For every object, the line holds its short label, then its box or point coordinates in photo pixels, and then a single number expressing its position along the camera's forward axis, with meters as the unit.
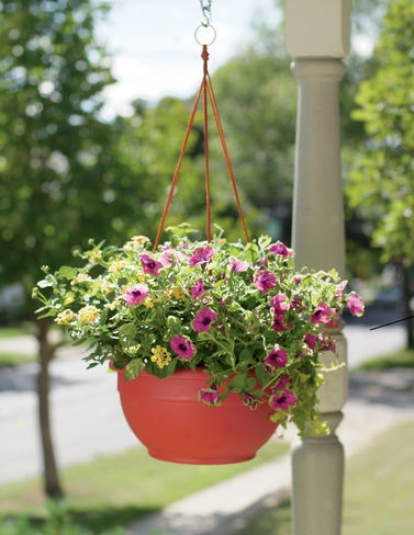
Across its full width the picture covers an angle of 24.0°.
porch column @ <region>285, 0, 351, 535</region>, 2.95
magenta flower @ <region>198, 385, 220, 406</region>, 2.36
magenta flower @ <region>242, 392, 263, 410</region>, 2.37
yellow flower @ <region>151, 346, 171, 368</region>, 2.37
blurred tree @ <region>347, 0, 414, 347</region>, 6.04
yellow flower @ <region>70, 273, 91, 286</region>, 2.56
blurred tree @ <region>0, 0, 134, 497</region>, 9.39
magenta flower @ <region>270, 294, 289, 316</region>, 2.33
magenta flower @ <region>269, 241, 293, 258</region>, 2.51
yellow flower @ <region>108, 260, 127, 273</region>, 2.50
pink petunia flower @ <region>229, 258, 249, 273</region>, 2.42
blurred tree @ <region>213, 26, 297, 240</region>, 21.44
